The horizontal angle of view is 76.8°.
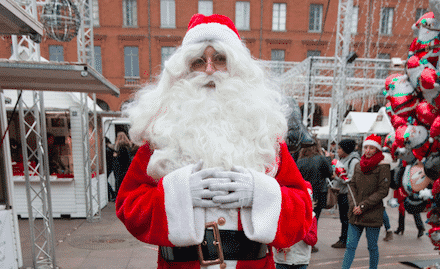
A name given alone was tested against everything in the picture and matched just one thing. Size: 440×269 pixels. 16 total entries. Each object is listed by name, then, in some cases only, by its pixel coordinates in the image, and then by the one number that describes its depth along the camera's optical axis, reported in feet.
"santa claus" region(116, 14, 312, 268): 3.65
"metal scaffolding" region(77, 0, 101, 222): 16.85
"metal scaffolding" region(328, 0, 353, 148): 20.39
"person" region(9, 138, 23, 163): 19.19
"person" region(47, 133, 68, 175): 19.52
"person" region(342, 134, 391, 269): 10.45
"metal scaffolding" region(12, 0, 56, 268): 10.92
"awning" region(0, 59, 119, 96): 6.96
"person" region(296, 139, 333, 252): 12.10
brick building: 56.18
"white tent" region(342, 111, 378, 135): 27.56
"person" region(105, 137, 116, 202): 25.23
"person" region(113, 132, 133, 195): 23.22
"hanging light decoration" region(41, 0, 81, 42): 12.15
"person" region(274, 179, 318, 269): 7.72
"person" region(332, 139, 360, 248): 13.65
